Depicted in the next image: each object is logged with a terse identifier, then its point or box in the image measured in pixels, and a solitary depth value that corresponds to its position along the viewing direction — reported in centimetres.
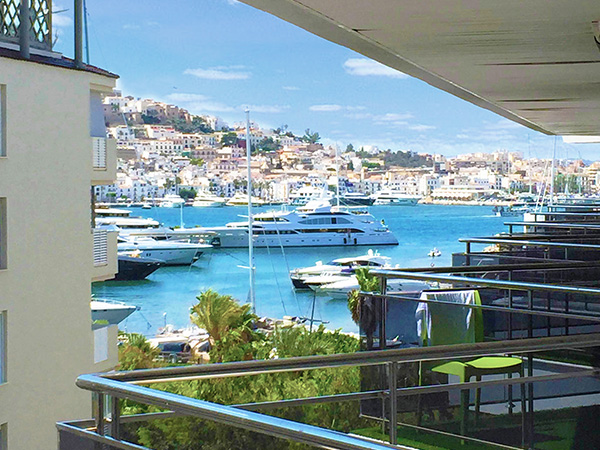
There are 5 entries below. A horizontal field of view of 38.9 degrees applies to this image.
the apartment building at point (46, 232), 1769
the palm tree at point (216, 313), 3219
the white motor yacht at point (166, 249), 6356
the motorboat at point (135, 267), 6209
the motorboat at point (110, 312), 4906
